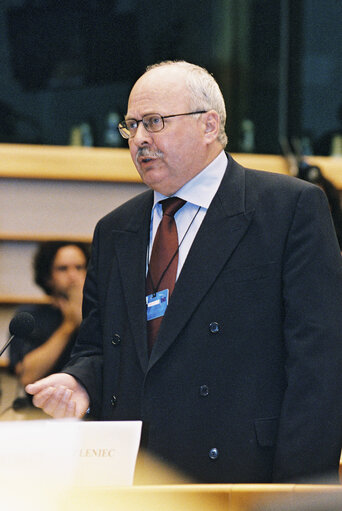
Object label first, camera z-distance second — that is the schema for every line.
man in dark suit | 4.54
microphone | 4.56
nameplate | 4.20
